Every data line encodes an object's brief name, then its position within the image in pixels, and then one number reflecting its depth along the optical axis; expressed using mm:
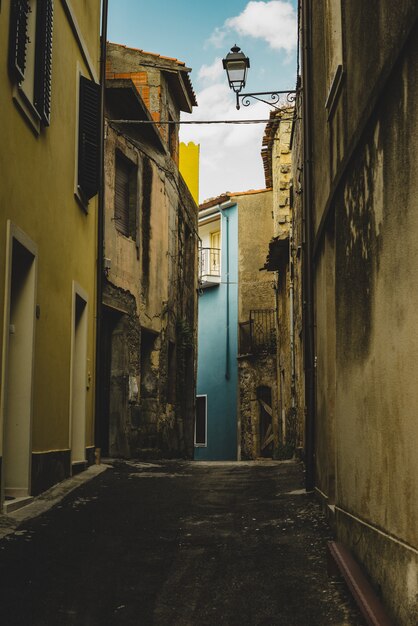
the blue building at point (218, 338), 28016
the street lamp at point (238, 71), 11500
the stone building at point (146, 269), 13156
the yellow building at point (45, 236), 6656
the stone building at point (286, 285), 14289
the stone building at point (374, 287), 3525
